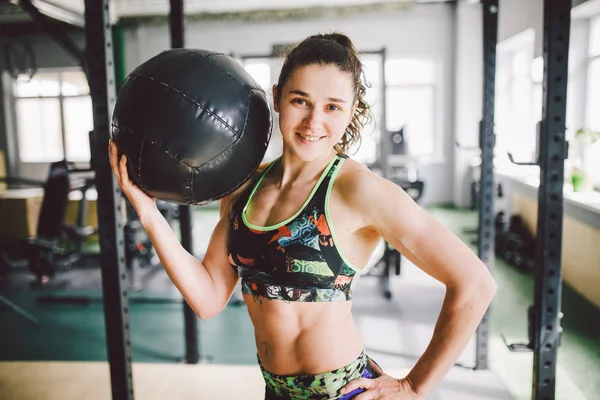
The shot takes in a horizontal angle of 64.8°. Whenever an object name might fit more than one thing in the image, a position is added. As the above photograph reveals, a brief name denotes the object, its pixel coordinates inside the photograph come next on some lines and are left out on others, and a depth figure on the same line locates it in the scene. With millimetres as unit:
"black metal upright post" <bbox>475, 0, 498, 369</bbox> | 2488
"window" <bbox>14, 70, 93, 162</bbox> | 9703
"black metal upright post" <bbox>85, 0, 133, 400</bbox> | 1668
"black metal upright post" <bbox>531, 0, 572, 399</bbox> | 1401
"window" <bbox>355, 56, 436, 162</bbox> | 8953
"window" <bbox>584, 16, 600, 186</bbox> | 4512
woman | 993
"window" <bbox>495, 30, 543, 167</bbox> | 6832
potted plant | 4145
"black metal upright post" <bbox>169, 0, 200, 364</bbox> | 2381
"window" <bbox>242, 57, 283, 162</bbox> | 8966
